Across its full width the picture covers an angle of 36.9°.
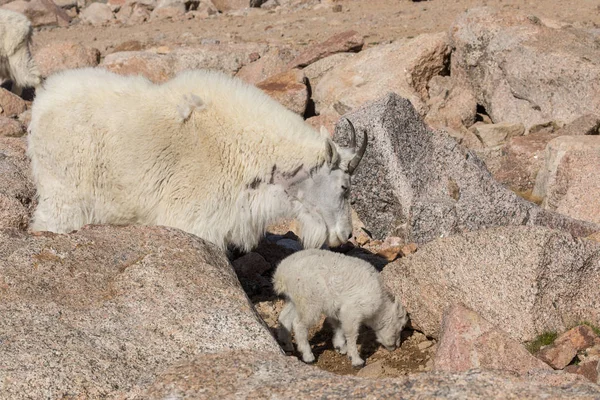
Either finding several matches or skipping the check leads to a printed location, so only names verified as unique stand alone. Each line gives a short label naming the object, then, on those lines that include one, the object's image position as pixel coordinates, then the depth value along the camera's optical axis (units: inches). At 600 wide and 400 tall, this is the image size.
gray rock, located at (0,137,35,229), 304.0
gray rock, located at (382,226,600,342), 284.2
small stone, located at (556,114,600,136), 506.9
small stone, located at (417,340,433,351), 295.4
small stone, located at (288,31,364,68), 654.5
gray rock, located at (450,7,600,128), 544.7
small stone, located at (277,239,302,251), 374.3
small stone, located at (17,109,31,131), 558.3
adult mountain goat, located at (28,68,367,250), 284.4
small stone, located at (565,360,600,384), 254.2
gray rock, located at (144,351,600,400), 175.6
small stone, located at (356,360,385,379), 277.5
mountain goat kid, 281.4
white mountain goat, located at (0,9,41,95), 667.4
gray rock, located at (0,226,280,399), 193.2
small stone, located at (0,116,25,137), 480.1
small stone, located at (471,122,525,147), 529.9
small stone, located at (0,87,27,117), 579.2
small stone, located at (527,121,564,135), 536.7
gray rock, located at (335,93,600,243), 370.0
